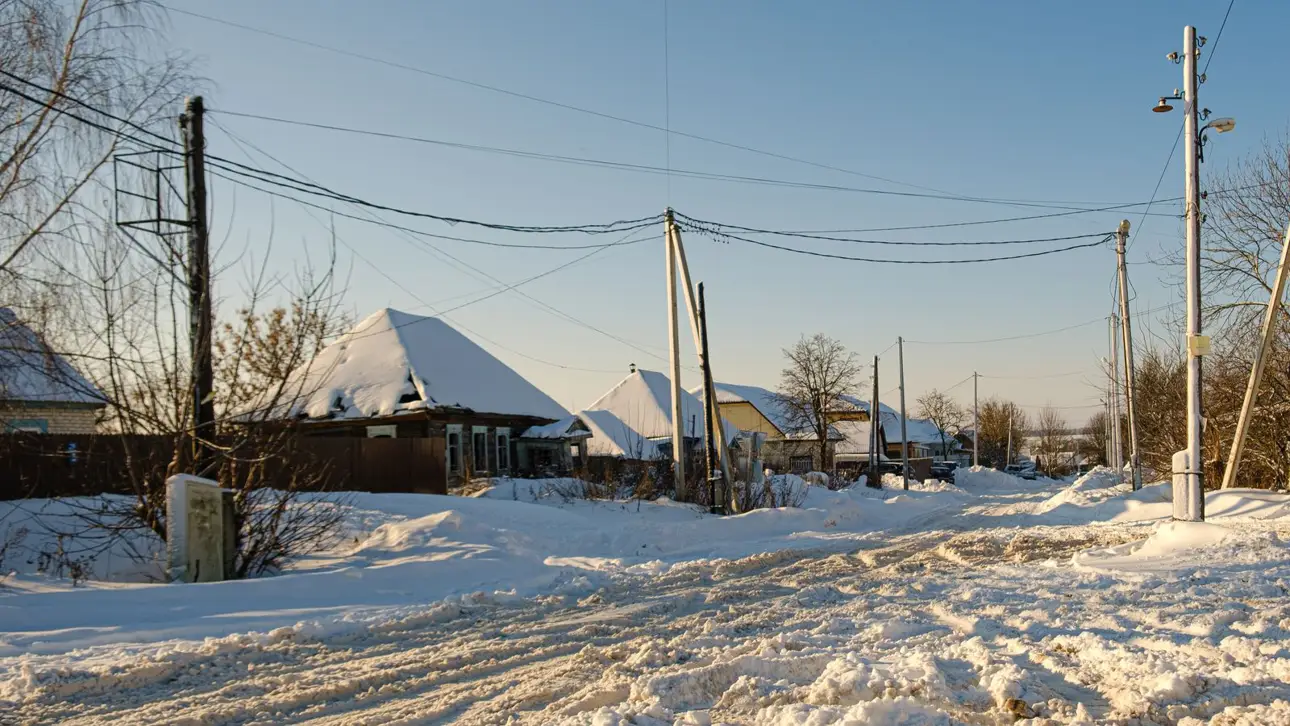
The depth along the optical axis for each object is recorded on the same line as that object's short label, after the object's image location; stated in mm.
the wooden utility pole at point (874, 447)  47681
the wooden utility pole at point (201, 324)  11617
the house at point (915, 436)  86312
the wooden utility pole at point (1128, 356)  28609
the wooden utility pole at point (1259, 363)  17438
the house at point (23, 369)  11648
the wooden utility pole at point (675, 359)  22375
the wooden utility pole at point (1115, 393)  37700
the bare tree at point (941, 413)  99312
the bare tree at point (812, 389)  61562
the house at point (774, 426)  57775
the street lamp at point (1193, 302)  15391
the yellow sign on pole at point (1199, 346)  15414
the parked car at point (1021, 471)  73562
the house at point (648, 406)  48812
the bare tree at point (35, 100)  12266
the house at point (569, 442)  36625
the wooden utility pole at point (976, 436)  74475
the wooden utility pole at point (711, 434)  21484
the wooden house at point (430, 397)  32406
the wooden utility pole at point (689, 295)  21756
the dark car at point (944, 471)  60969
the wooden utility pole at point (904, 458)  46450
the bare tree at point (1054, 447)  88250
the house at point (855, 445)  75094
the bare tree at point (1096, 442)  82425
